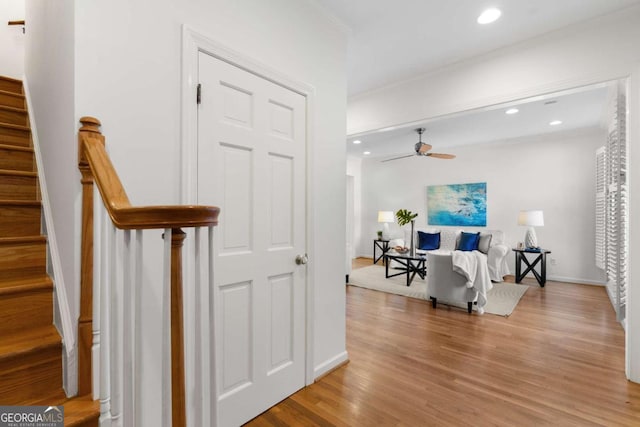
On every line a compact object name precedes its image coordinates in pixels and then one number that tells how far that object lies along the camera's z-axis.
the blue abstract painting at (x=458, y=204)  6.39
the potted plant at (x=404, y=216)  6.61
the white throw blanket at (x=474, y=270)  3.65
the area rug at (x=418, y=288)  4.05
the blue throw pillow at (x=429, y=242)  6.23
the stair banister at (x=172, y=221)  0.75
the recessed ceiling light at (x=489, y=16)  2.40
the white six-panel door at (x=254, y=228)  1.69
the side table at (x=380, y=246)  7.20
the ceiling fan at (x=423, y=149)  4.97
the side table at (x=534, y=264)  5.21
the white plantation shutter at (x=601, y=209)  4.38
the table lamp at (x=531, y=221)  5.14
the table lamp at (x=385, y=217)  7.33
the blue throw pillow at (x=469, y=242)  5.66
